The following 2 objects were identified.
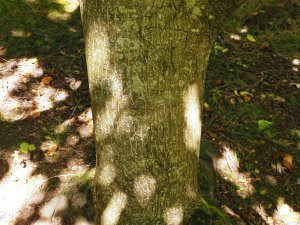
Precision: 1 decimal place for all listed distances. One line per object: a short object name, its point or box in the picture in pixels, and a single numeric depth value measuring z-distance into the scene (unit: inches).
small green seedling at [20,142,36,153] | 132.0
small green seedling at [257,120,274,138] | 147.5
